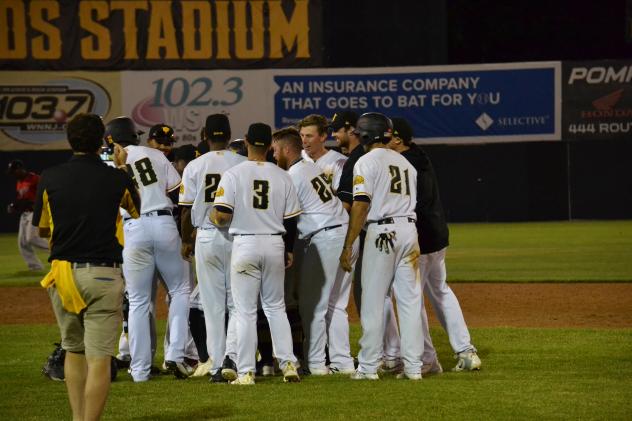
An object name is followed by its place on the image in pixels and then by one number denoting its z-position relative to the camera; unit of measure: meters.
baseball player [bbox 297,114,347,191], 16.62
